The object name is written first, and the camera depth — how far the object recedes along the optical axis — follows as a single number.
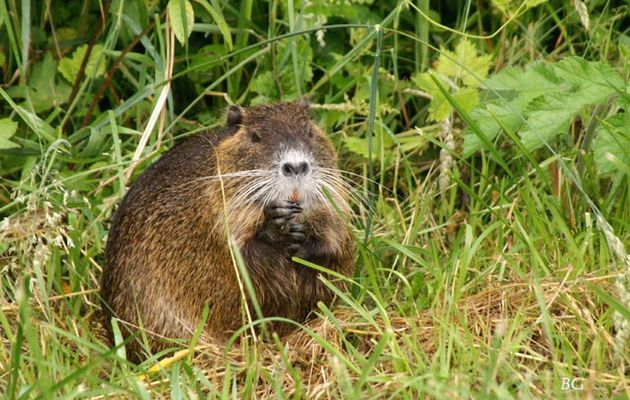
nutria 7.70
